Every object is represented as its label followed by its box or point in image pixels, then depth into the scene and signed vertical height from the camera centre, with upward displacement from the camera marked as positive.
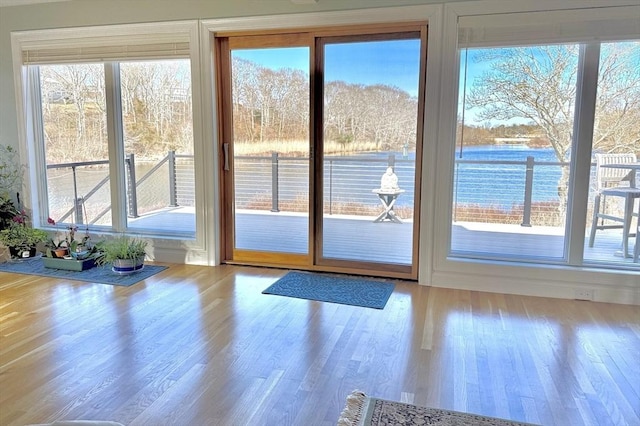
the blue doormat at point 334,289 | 3.47 -1.06
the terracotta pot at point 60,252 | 4.30 -0.90
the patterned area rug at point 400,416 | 1.95 -1.11
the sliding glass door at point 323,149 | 3.91 +0.06
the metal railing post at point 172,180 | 4.54 -0.25
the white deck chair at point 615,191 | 3.48 -0.25
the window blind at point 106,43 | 4.24 +1.05
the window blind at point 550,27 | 3.23 +0.94
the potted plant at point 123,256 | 4.08 -0.90
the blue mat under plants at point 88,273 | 3.94 -1.06
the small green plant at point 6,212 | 4.74 -0.60
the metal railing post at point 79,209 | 4.98 -0.59
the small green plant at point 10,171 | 4.90 -0.19
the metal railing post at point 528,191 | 3.67 -0.27
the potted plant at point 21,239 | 4.54 -0.84
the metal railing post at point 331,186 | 4.14 -0.27
